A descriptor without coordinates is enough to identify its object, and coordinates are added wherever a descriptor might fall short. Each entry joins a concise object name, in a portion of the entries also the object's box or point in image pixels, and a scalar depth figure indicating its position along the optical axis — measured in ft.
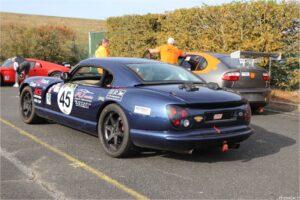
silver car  32.09
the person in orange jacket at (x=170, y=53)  37.73
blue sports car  18.44
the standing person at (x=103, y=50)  41.93
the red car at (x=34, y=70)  55.31
